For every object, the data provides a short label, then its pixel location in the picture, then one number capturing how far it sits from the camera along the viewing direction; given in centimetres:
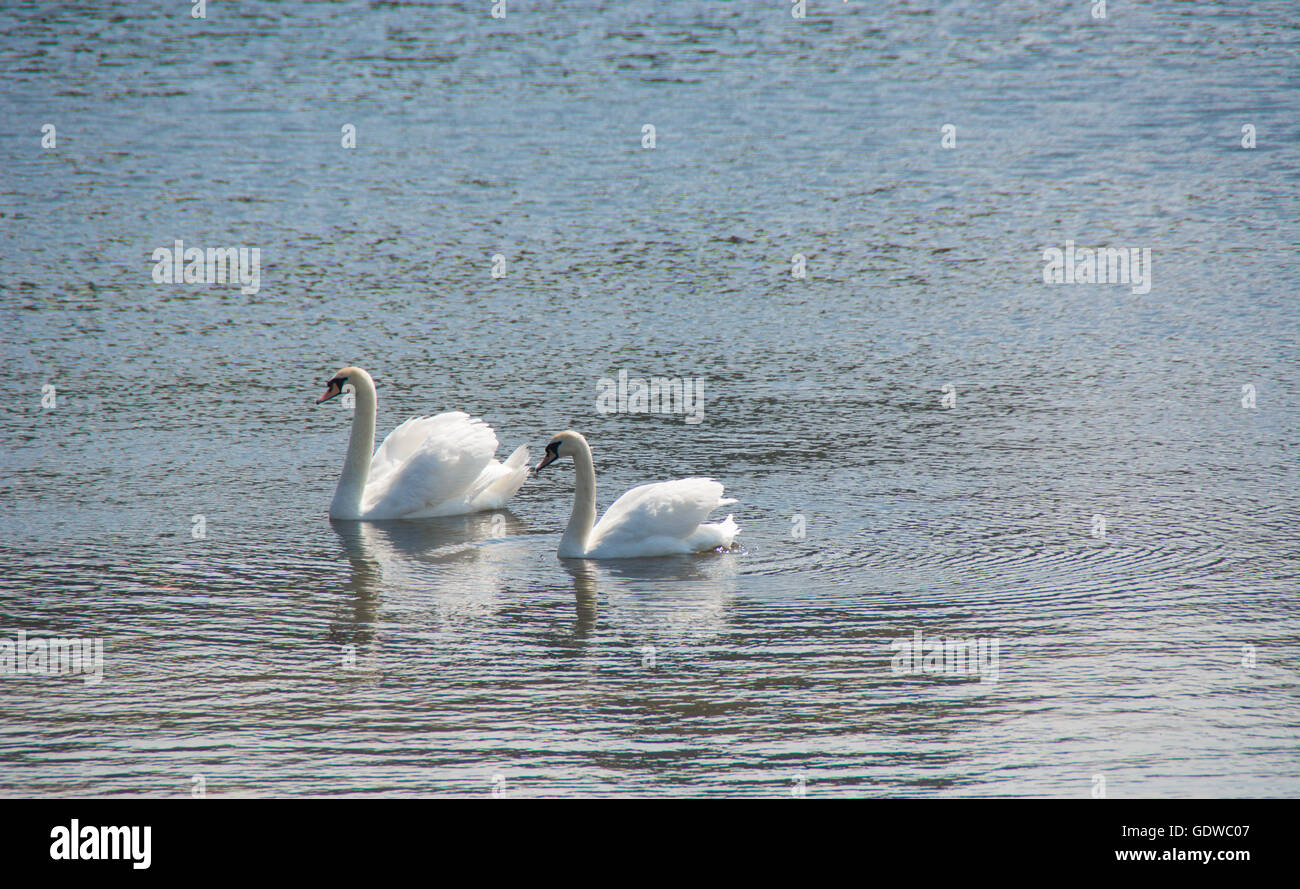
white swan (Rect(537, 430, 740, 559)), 1002
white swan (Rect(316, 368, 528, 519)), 1102
